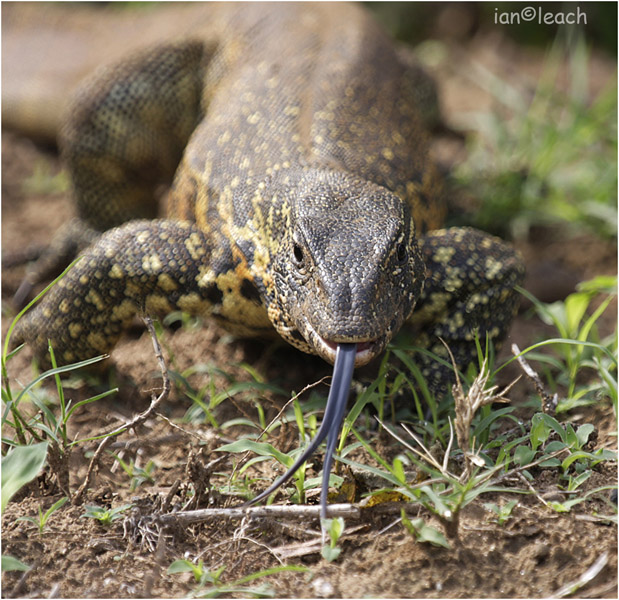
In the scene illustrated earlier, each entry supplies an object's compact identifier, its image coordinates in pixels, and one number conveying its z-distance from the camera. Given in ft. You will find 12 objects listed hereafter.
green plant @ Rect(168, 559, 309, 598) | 17.47
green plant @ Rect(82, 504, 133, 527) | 19.71
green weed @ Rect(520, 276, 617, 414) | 24.63
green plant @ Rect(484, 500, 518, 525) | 19.19
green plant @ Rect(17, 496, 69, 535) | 19.26
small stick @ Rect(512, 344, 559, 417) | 21.97
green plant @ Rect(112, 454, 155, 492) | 21.97
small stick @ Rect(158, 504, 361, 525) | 18.86
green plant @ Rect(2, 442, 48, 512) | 18.34
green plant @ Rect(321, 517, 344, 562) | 18.03
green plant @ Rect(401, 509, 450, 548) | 18.11
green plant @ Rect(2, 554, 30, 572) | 17.96
